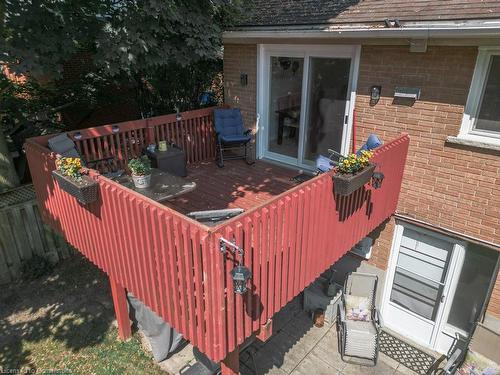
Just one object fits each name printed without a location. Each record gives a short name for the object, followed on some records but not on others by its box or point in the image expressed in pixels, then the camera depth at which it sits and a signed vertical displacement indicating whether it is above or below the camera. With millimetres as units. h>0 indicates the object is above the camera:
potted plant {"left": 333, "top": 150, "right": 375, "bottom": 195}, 4070 -1274
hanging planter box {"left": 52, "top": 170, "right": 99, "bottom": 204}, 4109 -1435
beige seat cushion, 6707 -4552
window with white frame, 4754 -545
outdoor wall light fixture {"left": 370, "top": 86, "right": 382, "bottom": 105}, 5793 -509
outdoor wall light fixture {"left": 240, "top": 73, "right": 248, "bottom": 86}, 7757 -371
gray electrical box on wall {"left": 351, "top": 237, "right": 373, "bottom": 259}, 6711 -3455
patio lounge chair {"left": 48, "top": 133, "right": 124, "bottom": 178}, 5613 -1345
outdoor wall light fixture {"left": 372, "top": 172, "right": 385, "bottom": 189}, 4887 -1562
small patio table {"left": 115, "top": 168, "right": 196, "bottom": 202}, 5035 -1793
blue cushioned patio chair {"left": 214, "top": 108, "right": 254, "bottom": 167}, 7621 -1493
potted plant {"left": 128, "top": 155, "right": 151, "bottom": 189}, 5152 -1580
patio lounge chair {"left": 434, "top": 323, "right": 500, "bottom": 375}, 5320 -4303
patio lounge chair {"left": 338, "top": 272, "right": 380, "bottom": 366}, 6152 -4611
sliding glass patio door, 6445 -753
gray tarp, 5688 -4239
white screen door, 6102 -3889
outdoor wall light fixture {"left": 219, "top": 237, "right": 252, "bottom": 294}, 2986 -1726
